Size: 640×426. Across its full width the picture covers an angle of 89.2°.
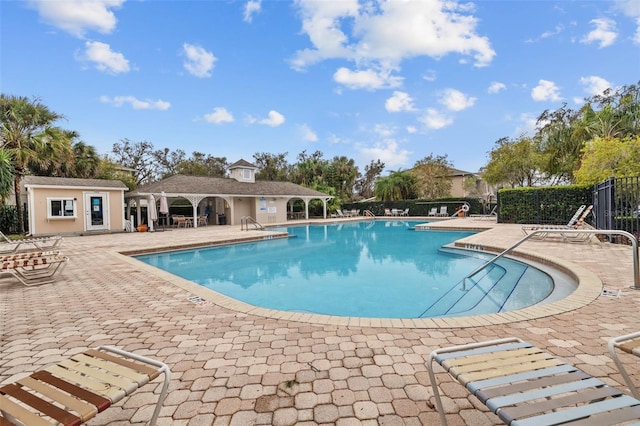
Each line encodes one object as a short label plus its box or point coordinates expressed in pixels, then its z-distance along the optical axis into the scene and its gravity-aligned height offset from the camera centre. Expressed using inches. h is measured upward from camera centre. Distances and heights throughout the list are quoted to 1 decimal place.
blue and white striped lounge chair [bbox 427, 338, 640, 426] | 54.4 -35.7
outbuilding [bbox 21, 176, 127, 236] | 614.5 +20.1
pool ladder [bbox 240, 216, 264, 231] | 758.8 -37.7
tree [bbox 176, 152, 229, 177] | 1518.2 +223.8
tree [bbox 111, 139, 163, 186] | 1402.6 +238.2
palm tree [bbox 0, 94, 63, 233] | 649.0 +183.0
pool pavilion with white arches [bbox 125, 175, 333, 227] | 824.3 +37.3
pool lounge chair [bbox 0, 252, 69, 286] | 223.0 -38.4
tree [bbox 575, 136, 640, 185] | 523.2 +67.8
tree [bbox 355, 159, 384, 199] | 1734.7 +156.4
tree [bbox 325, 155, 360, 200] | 1432.1 +149.5
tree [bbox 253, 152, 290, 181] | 1637.2 +214.1
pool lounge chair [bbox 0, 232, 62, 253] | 450.8 -42.2
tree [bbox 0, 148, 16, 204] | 544.4 +69.3
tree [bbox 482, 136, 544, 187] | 1030.4 +127.4
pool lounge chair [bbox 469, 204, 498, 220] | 945.1 -37.7
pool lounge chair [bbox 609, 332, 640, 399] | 71.7 -32.9
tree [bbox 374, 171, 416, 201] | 1284.4 +76.9
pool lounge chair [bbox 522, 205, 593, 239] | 415.3 -31.3
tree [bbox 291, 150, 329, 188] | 1434.5 +166.5
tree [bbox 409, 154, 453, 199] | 1286.9 +95.5
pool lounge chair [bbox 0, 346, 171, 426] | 56.7 -34.6
